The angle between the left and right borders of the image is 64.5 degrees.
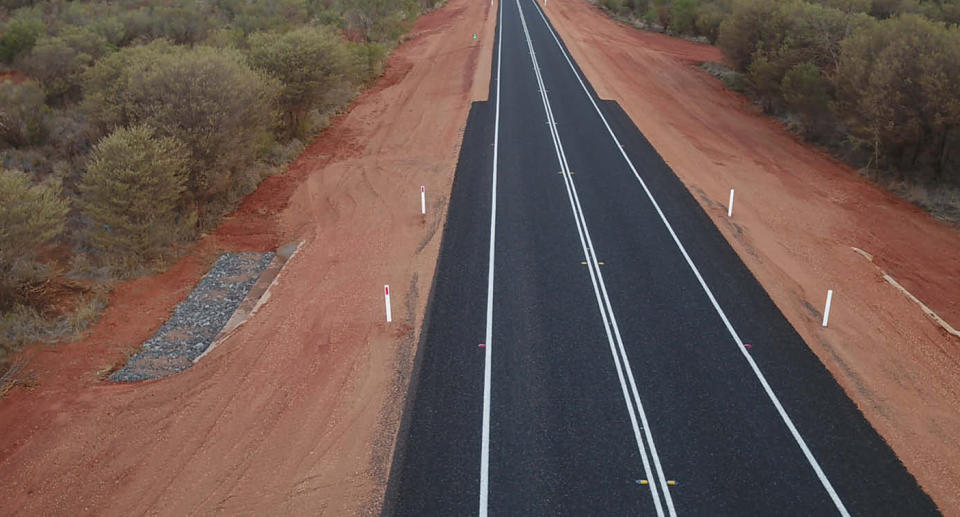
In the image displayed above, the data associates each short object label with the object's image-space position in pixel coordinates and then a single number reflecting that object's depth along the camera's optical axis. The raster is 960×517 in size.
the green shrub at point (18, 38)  41.81
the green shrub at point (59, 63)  36.41
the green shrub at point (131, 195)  19.34
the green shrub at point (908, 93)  24.92
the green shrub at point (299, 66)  31.80
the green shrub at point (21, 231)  16.70
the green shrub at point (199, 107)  22.91
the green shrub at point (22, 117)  28.32
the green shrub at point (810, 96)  32.53
